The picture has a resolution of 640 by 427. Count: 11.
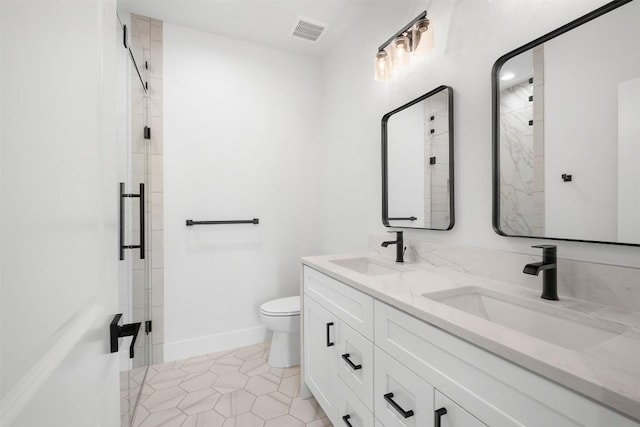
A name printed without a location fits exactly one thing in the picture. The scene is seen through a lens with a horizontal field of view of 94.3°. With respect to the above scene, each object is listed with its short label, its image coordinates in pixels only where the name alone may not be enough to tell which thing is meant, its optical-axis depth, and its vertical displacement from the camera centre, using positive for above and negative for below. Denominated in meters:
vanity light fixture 1.54 +0.94
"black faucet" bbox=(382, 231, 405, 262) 1.68 -0.19
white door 0.30 +0.00
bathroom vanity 0.55 -0.35
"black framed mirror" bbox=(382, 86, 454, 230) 1.50 +0.29
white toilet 2.09 -0.86
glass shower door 1.27 -0.02
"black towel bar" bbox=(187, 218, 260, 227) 2.29 -0.07
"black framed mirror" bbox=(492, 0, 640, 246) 0.88 +0.28
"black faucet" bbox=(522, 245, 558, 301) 0.97 -0.19
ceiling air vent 2.22 +1.44
